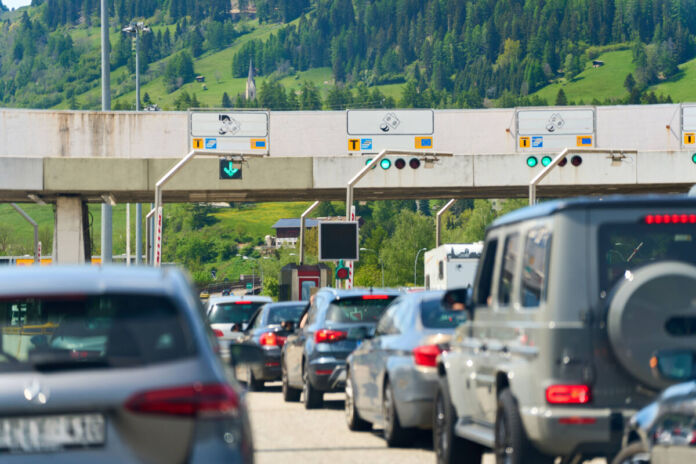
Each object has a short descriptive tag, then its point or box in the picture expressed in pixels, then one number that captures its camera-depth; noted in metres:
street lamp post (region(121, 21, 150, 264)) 52.93
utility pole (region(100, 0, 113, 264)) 40.03
